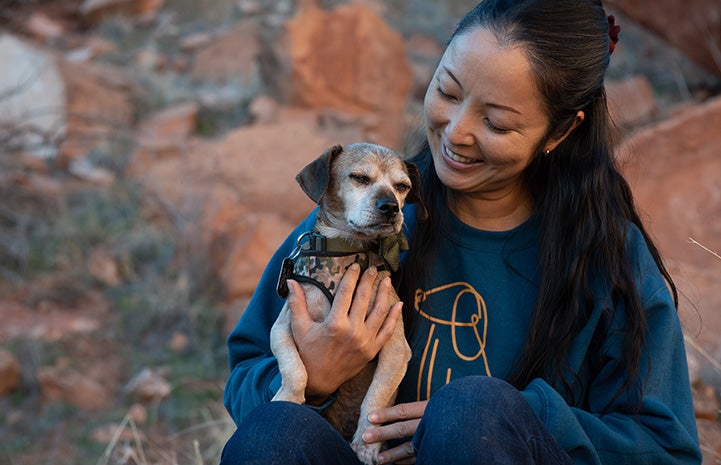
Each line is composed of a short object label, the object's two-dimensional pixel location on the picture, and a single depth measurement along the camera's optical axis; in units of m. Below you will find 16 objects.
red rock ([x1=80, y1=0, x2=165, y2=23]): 16.62
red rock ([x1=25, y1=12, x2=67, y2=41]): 15.51
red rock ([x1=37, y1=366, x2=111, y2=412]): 6.25
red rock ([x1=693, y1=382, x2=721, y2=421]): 4.43
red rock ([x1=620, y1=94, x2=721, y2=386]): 7.36
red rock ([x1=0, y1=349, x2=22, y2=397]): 6.21
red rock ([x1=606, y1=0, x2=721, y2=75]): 9.23
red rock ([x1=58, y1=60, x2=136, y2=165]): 10.41
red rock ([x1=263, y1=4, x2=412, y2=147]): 10.90
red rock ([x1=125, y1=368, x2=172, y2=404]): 6.25
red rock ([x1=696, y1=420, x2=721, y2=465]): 3.92
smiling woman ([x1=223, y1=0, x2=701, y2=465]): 2.60
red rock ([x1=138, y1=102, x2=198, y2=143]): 11.05
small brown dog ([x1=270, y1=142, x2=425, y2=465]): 2.83
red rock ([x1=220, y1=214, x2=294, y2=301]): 7.12
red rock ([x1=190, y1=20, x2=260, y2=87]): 13.65
